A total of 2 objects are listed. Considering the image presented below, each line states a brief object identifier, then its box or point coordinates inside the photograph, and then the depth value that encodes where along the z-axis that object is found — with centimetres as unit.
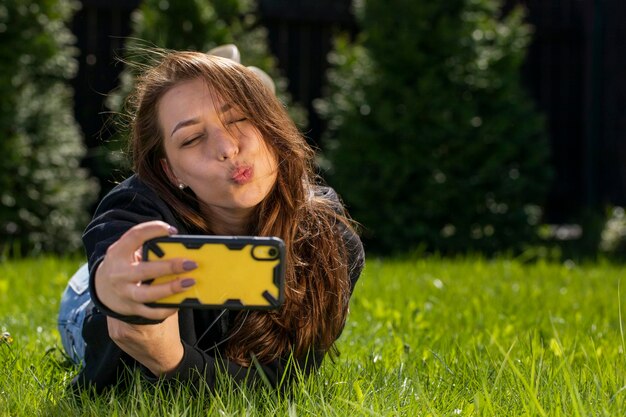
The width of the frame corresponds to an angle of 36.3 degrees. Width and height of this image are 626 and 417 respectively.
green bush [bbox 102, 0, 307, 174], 691
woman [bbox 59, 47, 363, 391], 202
